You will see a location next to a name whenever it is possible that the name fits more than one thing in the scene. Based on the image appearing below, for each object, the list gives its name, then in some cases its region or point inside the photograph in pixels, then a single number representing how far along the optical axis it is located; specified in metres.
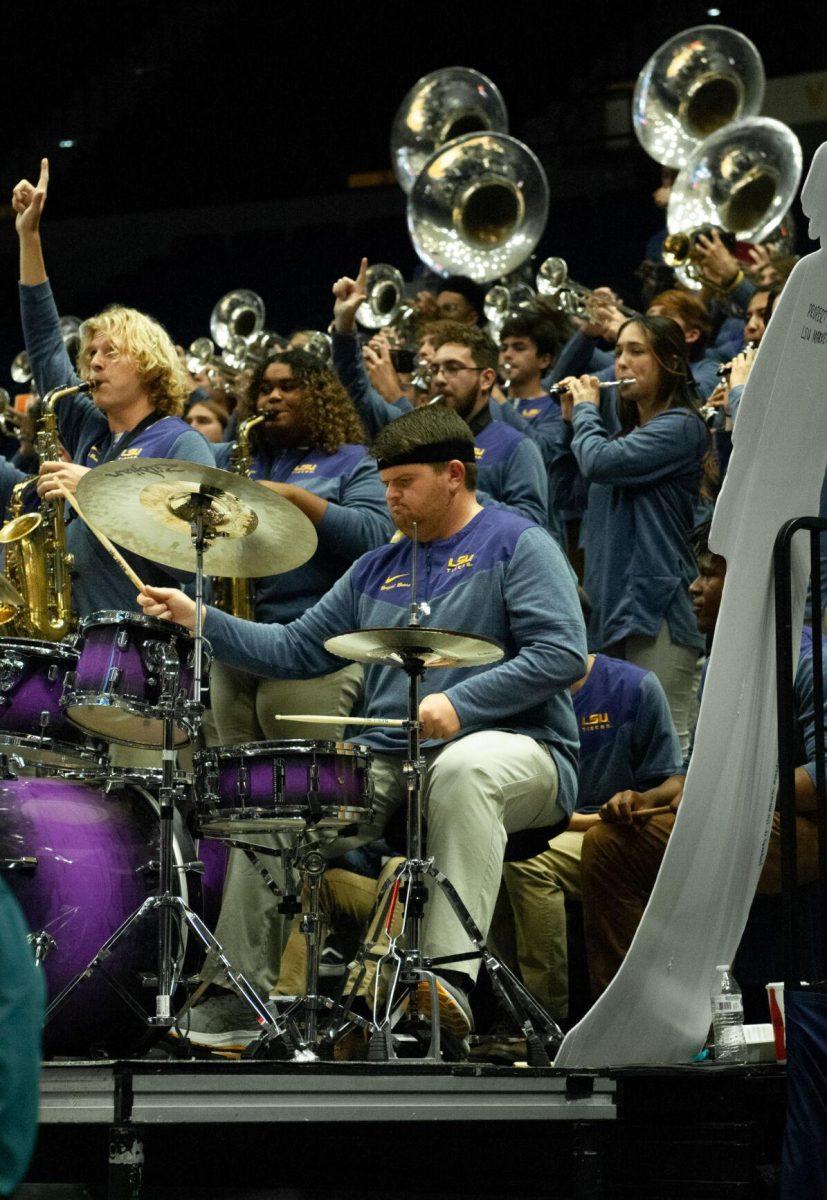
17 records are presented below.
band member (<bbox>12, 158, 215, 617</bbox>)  8.95
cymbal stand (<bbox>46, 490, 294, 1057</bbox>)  6.53
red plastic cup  5.99
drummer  7.32
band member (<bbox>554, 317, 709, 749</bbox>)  10.66
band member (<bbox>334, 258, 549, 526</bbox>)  10.82
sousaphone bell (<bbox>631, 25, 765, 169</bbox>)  16.16
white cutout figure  5.73
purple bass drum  6.81
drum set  6.69
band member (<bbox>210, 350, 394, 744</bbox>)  9.12
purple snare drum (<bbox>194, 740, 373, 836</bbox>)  6.86
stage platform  5.49
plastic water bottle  5.92
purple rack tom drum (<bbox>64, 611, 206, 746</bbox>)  6.91
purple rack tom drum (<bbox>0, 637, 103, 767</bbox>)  7.23
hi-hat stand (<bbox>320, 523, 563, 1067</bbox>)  6.45
